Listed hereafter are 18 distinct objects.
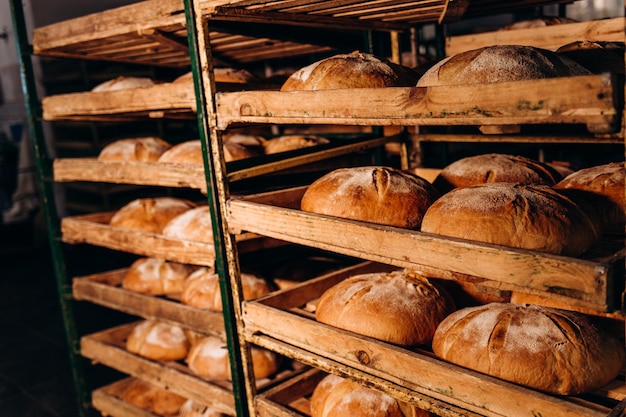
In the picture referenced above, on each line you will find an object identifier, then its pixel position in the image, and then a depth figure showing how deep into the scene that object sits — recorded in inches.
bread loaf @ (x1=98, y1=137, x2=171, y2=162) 112.7
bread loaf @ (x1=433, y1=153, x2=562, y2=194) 78.4
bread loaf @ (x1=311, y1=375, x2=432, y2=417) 74.9
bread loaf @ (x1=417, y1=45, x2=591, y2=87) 57.2
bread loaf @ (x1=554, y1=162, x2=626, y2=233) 65.6
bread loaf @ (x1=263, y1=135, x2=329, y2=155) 105.3
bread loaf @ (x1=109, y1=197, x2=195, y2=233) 112.3
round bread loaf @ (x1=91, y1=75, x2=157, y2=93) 107.8
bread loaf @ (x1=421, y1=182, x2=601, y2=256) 56.5
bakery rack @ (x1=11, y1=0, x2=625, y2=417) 50.8
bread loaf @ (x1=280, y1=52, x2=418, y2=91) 71.3
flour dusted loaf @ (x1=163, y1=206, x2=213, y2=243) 100.2
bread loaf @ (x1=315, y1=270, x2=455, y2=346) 70.1
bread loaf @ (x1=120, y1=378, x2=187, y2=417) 113.3
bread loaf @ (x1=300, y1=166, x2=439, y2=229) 73.2
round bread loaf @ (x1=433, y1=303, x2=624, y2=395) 56.9
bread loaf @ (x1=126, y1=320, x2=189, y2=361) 110.3
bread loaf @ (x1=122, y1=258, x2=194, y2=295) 114.9
